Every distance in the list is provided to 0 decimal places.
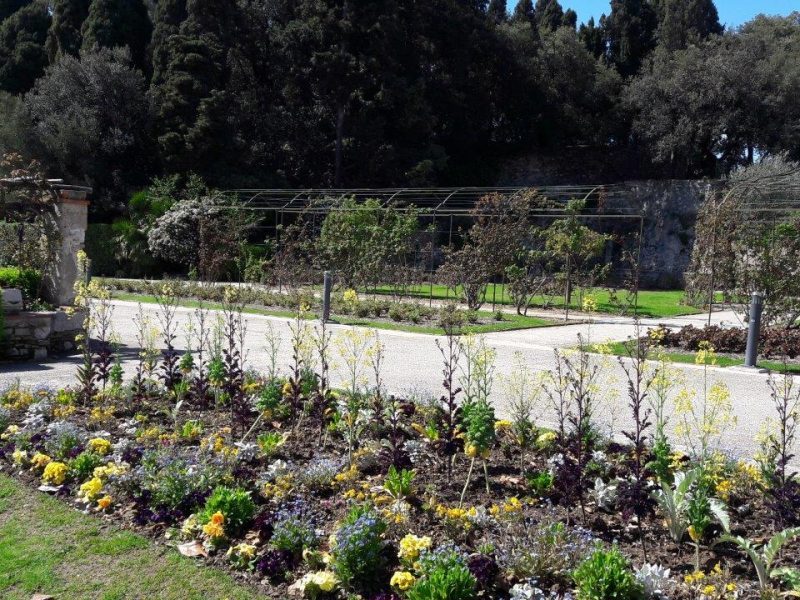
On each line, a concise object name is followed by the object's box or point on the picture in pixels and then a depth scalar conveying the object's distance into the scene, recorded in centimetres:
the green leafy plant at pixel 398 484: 416
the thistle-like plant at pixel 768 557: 317
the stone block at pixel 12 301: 926
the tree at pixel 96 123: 2844
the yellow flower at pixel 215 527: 379
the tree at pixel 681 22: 3634
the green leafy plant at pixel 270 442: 492
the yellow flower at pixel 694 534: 360
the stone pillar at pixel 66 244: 1067
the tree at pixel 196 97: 2878
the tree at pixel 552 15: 4241
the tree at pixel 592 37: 4103
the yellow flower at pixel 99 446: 491
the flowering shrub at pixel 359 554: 338
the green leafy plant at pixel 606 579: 300
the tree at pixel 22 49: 3484
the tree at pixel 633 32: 3953
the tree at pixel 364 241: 1892
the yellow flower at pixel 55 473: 468
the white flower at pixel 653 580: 308
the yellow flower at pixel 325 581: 334
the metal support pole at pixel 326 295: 1405
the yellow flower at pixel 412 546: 341
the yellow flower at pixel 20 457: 499
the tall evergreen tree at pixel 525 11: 4138
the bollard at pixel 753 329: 1048
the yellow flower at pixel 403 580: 325
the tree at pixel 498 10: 4016
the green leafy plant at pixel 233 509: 392
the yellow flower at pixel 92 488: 438
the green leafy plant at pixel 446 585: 305
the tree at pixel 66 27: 3441
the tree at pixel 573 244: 1745
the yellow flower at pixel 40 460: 489
